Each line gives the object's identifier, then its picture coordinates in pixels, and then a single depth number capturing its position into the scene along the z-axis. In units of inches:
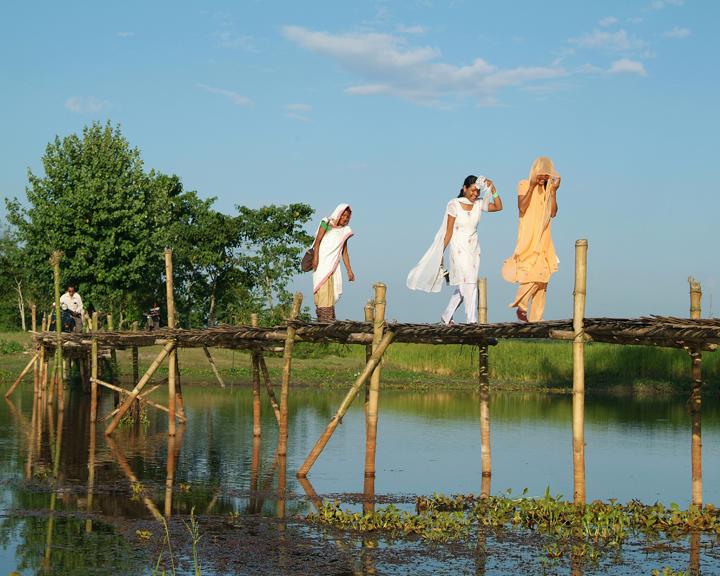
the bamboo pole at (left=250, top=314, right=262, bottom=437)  740.0
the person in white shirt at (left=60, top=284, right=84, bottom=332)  976.3
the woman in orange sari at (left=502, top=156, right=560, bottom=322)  530.3
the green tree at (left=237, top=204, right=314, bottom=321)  1711.4
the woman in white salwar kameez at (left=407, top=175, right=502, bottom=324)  547.8
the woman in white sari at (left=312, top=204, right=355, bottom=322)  597.0
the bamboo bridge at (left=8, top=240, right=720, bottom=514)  466.9
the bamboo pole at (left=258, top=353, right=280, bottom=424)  742.5
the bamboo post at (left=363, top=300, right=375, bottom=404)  608.9
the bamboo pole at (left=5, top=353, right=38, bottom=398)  1035.9
